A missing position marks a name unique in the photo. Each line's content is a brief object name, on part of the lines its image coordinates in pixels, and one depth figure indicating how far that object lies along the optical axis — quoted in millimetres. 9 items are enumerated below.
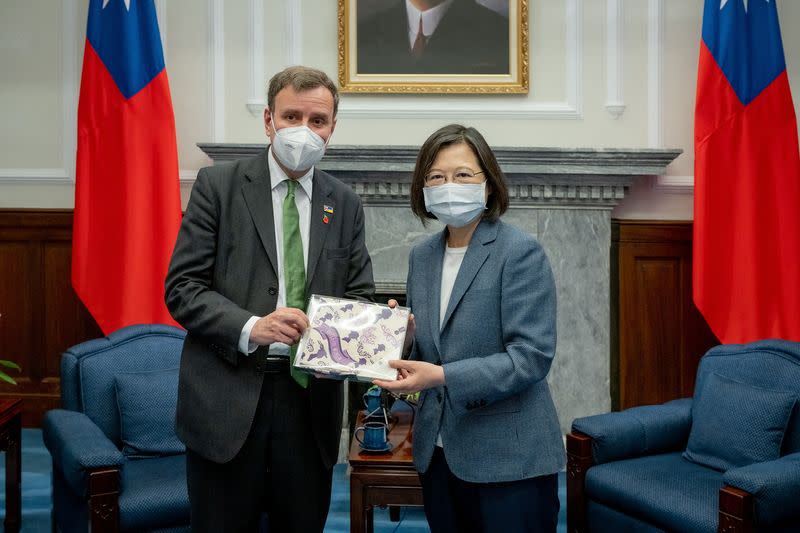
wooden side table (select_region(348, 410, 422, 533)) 2598
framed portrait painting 4152
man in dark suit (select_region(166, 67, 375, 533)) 1615
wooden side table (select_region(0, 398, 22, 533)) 2975
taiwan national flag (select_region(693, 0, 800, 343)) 3775
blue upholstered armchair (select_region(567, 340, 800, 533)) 2506
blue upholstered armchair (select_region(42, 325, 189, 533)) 2412
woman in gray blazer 1575
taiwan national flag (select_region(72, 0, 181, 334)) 3867
